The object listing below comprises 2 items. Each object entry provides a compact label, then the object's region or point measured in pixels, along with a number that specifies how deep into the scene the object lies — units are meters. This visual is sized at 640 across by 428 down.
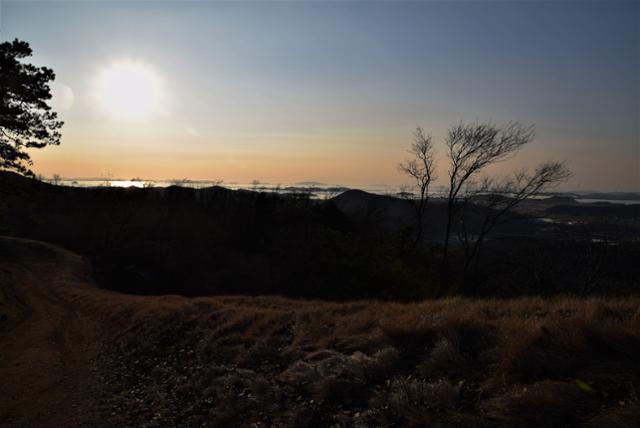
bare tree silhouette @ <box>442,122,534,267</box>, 28.30
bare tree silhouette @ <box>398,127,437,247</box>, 31.41
